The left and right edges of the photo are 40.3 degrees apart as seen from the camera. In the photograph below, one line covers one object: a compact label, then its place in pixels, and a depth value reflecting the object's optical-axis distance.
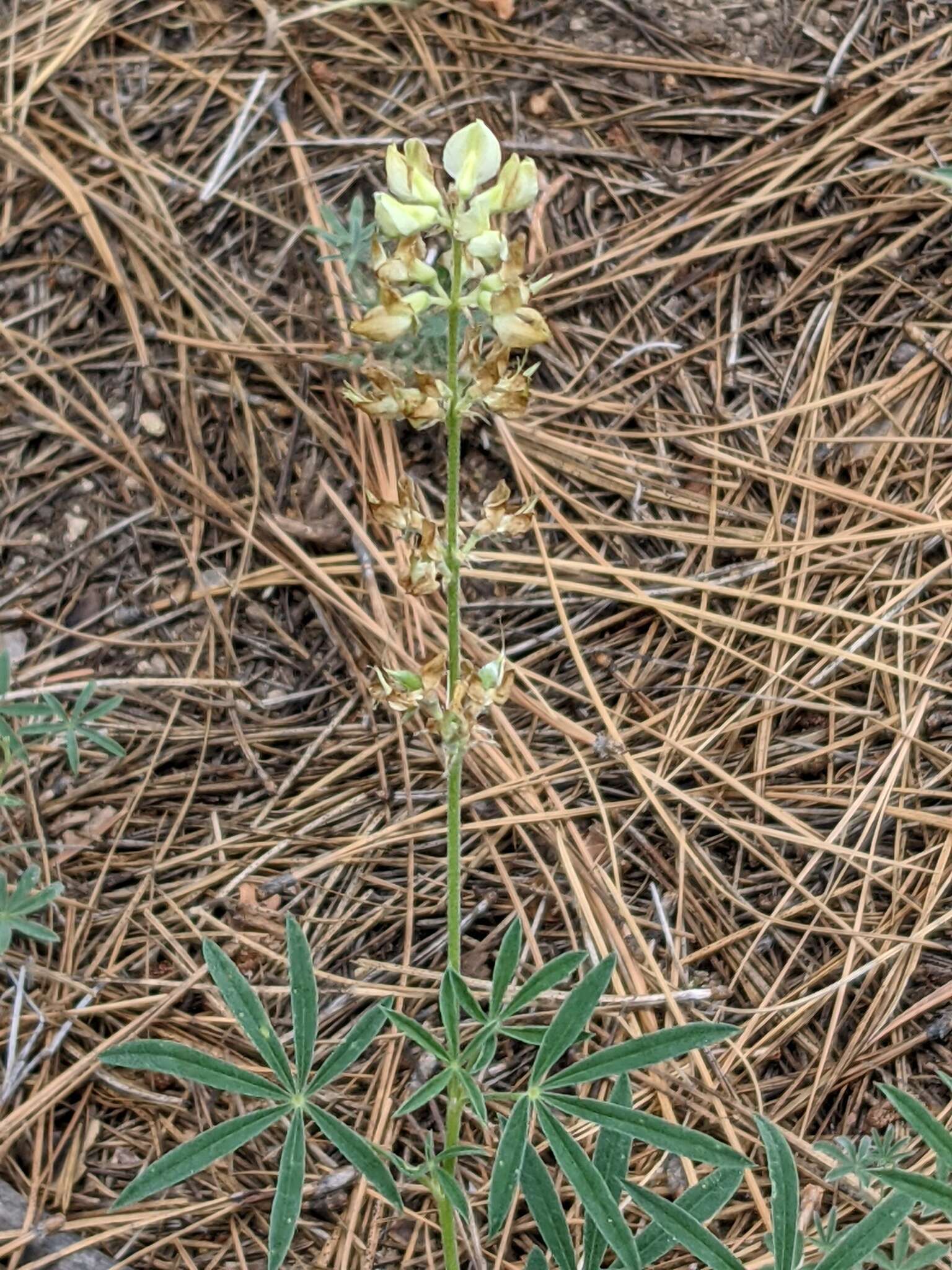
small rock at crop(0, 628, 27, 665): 0.38
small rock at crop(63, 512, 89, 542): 0.40
